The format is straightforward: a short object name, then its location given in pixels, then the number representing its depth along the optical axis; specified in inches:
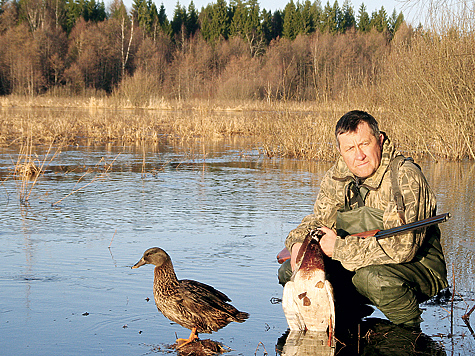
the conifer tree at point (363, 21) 3580.2
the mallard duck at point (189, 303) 160.1
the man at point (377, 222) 152.8
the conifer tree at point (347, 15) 3841.0
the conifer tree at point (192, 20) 3686.0
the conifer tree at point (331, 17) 3506.4
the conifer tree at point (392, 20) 3391.7
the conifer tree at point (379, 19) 3308.6
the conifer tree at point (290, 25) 3494.1
